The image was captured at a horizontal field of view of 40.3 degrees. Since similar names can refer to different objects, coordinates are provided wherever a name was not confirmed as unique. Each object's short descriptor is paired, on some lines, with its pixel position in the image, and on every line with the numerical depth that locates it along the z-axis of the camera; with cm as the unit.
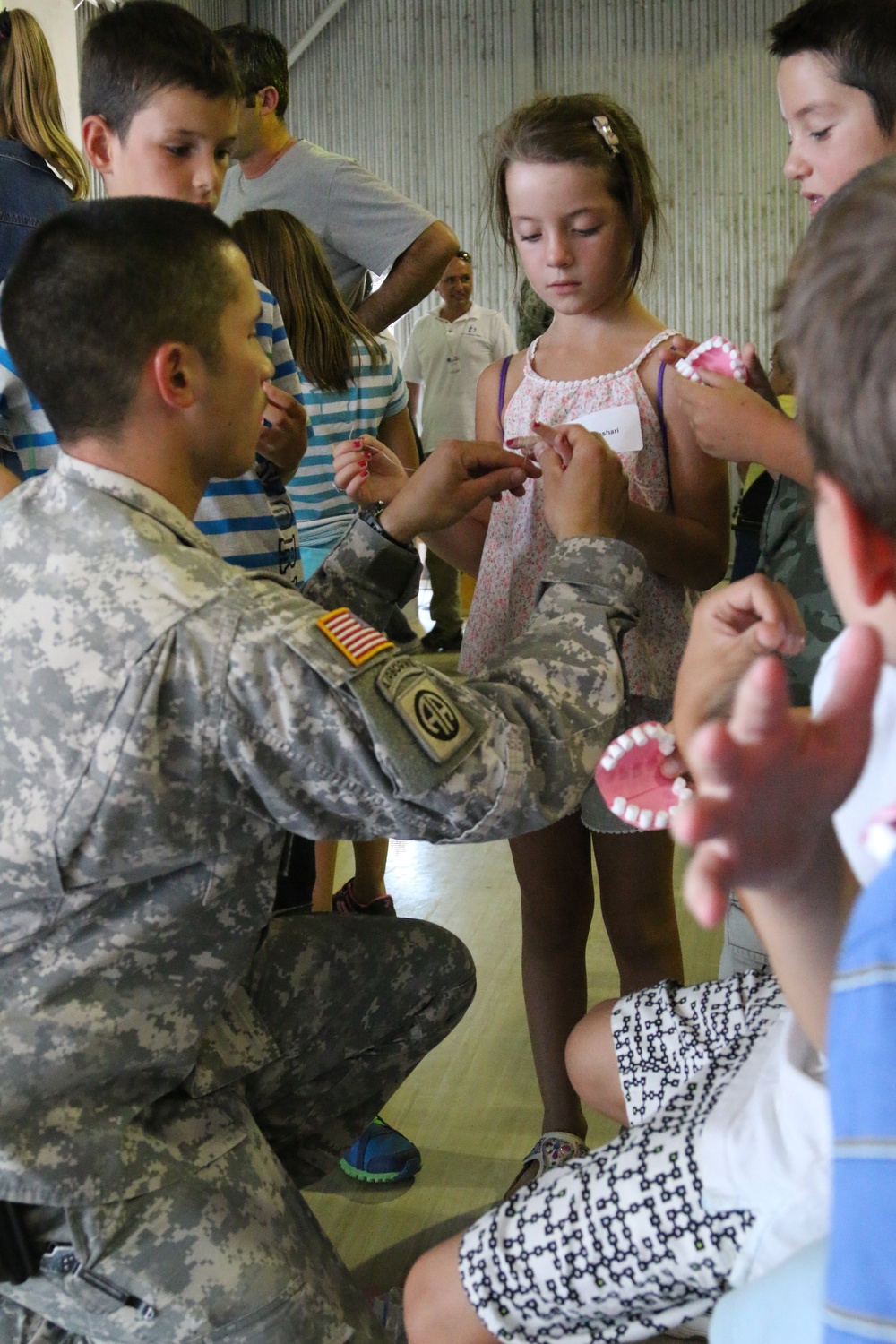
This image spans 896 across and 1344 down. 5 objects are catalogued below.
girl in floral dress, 167
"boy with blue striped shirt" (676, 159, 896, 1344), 58
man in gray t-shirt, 258
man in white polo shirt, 582
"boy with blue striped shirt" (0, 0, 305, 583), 174
